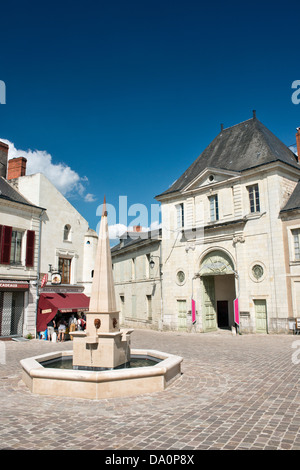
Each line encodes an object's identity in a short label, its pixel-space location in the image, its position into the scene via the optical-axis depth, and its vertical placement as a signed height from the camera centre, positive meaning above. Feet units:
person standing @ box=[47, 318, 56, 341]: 58.85 -5.05
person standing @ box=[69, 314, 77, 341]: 58.54 -4.36
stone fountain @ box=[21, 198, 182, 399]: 21.42 -4.65
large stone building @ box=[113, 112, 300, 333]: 60.08 +11.49
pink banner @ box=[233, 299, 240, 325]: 64.64 -3.08
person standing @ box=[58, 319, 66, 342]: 57.41 -5.55
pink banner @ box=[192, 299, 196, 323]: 72.08 -3.01
